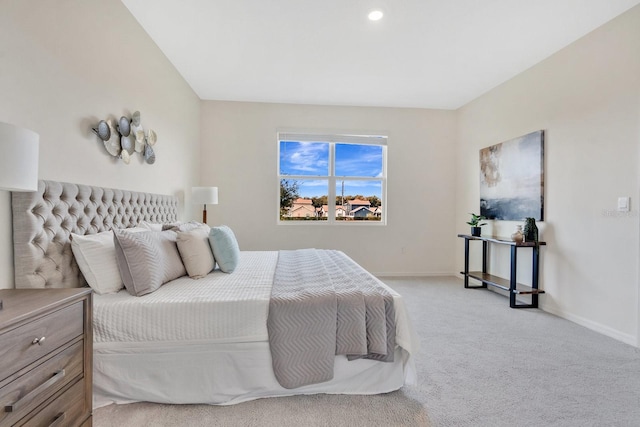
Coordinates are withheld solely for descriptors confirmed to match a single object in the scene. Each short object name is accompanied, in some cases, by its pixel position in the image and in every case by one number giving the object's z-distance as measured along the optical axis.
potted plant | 4.20
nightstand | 0.95
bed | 1.61
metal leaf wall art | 2.24
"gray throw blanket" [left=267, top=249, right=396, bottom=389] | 1.66
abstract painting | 3.44
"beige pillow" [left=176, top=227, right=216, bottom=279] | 2.21
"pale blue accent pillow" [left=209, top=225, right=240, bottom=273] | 2.38
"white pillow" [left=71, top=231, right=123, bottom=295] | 1.76
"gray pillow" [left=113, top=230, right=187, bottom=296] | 1.76
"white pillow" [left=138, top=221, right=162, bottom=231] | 2.53
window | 4.91
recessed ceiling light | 2.55
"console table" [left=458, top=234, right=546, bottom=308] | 3.35
